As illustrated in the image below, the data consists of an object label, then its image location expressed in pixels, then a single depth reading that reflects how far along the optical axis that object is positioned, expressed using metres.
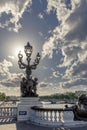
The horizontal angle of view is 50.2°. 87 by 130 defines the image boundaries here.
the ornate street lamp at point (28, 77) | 7.30
